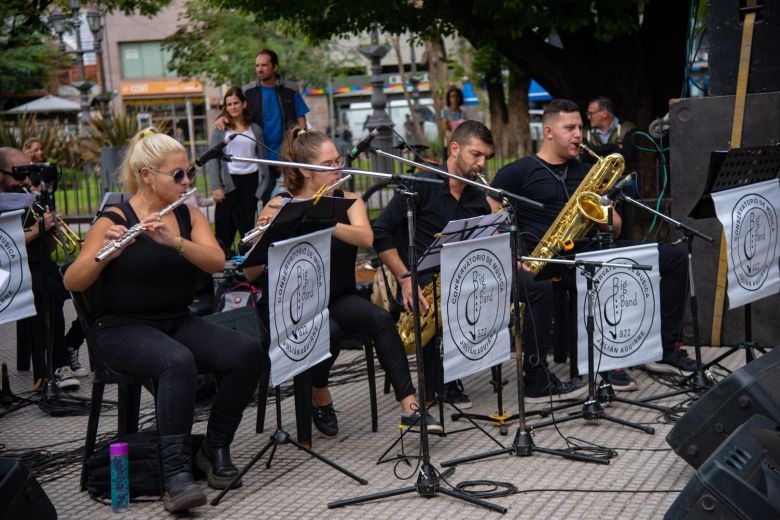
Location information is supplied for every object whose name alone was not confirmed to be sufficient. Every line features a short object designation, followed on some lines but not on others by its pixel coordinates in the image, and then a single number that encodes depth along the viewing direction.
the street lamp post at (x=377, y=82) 17.48
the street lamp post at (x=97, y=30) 23.91
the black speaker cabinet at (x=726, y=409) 4.50
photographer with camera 7.08
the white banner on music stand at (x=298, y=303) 4.91
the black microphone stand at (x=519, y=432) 5.26
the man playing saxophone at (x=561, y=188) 6.98
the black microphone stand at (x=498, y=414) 5.89
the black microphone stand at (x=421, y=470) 4.79
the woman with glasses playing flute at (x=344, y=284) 5.86
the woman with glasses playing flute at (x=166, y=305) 4.88
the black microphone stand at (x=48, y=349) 6.84
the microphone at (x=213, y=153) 4.58
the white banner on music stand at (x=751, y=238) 6.03
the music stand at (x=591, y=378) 5.55
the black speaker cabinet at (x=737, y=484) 3.54
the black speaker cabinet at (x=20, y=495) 3.97
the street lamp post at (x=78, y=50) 19.65
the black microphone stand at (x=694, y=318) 5.98
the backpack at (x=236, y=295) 7.54
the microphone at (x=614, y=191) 5.92
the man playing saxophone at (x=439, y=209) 6.30
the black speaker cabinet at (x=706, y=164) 7.43
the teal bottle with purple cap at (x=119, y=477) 4.86
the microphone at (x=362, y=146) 4.93
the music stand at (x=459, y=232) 5.52
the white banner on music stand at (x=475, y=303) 5.27
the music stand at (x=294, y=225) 5.07
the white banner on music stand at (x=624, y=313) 5.81
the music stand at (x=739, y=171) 5.97
